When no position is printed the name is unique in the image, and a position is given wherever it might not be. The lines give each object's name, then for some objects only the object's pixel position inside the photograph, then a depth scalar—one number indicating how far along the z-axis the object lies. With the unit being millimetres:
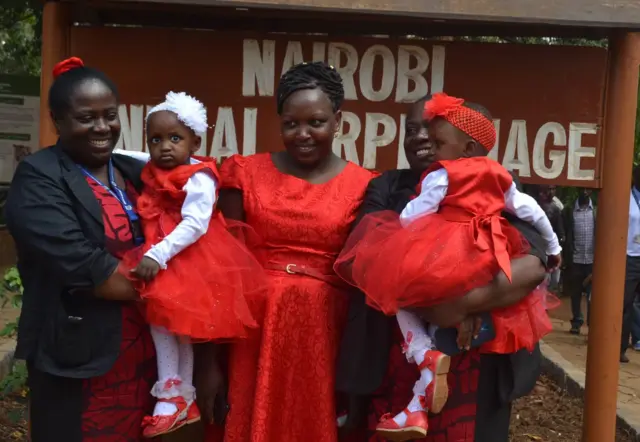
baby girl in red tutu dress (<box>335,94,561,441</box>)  2574
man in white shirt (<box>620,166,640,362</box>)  7691
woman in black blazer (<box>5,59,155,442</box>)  2496
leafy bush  4195
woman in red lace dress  2871
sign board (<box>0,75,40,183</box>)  9758
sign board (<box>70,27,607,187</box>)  3627
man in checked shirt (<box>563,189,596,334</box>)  10102
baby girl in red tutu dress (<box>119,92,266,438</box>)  2594
